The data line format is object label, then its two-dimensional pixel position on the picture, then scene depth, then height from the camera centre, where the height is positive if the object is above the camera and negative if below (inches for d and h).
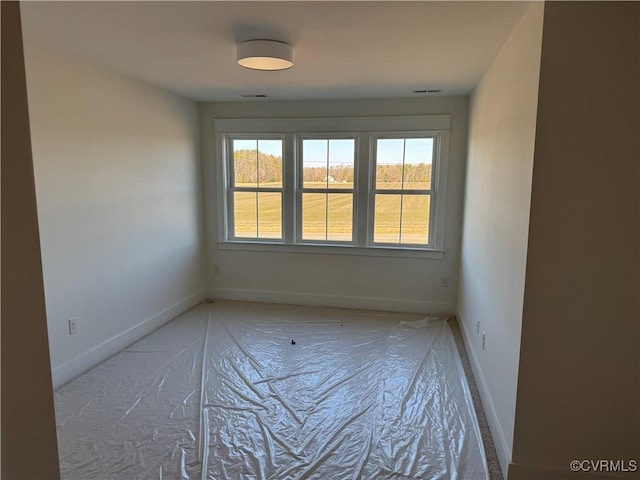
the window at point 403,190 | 169.9 -1.3
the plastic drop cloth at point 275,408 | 83.2 -56.4
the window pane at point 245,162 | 184.1 +10.4
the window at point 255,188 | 182.9 -1.4
